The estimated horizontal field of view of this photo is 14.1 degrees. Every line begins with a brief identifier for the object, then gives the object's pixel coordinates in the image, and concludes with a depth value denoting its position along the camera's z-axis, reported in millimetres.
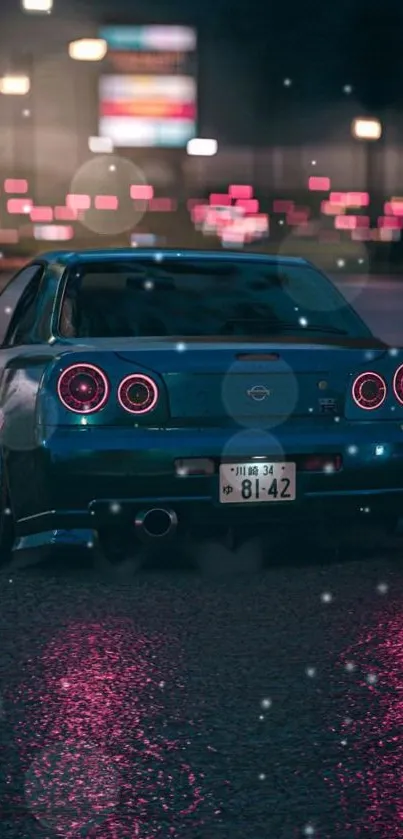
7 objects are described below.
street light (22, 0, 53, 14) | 29031
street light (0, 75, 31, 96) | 61328
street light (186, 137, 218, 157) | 91312
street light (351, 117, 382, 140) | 77688
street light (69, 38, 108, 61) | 62169
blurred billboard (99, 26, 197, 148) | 86750
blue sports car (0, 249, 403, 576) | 6754
